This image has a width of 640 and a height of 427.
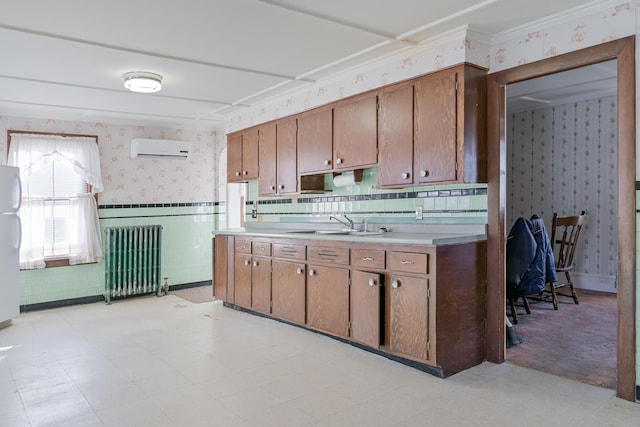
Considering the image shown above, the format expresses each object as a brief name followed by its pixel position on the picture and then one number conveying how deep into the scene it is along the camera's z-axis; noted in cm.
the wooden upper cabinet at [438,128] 321
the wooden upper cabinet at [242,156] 543
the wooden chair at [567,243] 488
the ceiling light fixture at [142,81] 401
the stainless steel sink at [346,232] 387
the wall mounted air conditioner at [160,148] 595
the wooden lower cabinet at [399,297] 306
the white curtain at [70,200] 525
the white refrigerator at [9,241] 431
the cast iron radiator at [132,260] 576
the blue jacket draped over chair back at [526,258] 400
